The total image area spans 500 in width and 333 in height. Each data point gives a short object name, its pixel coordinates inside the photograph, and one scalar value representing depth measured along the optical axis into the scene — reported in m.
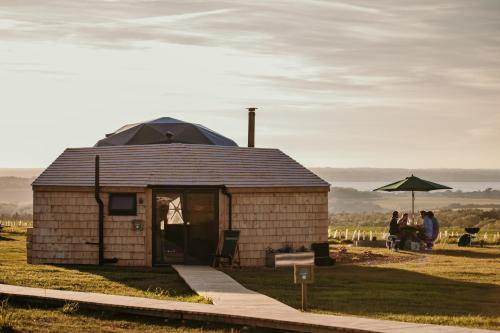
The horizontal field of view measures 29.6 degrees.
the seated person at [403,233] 31.67
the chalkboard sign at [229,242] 24.17
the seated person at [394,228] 31.40
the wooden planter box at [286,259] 22.86
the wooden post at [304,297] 15.39
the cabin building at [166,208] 24.39
